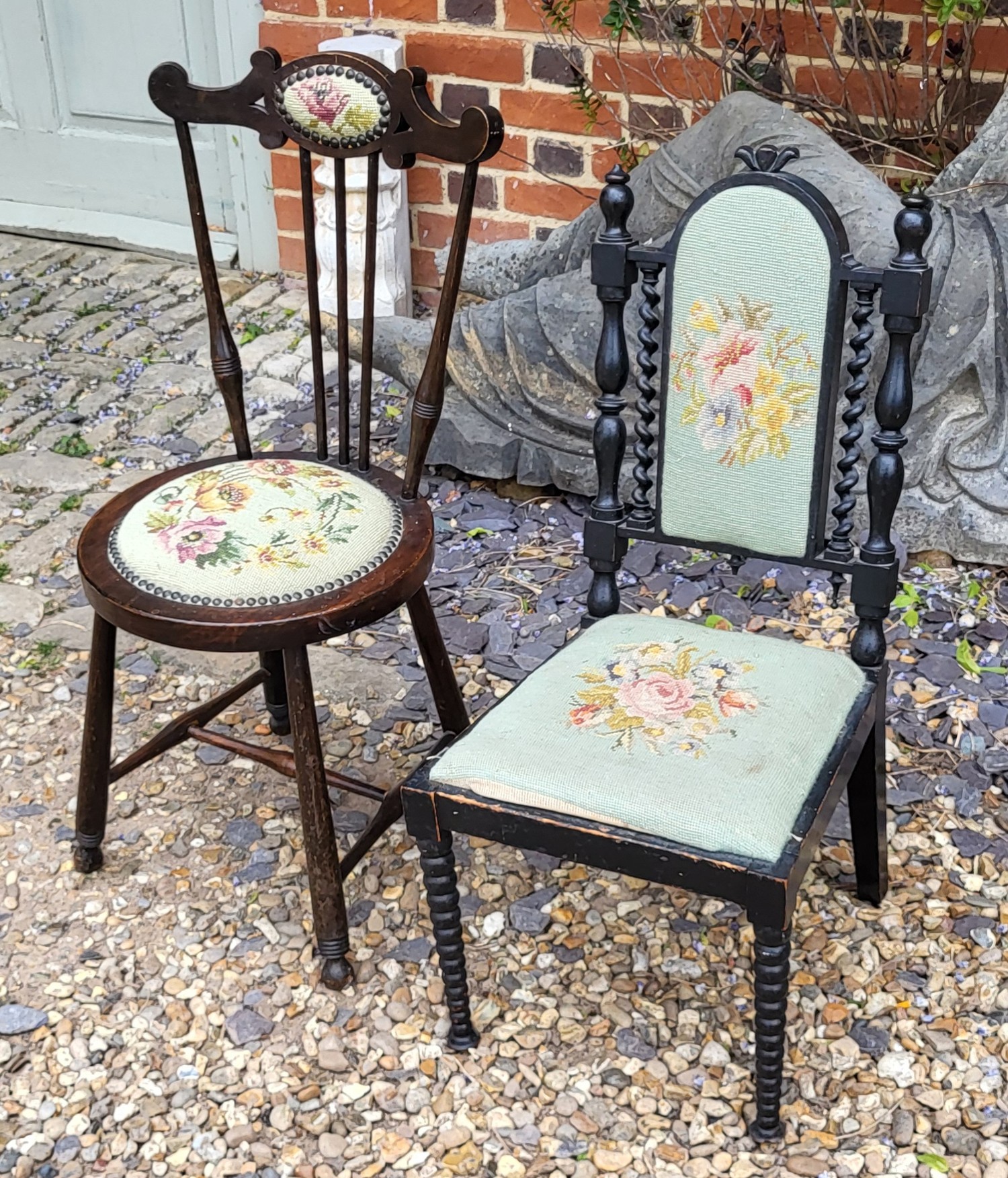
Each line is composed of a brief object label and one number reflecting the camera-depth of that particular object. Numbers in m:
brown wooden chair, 1.88
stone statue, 2.85
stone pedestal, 4.07
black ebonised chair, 1.64
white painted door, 4.50
